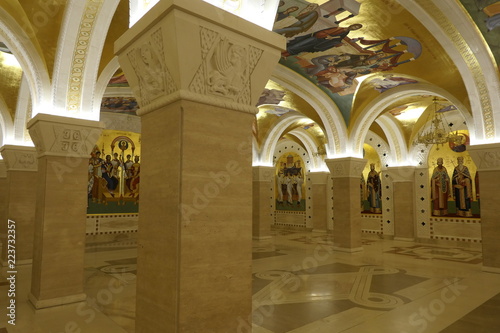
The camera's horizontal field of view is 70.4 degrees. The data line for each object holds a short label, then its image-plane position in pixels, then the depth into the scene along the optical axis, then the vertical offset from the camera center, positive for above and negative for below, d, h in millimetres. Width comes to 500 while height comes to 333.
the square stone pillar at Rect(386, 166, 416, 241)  12984 -395
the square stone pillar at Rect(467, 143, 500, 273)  7520 -164
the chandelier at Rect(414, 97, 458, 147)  9750 +1496
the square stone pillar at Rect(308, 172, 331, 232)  15883 -492
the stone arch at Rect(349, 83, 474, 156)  9234 +2392
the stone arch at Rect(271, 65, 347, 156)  8953 +2411
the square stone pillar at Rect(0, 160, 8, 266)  10211 -207
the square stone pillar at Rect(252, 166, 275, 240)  12609 -369
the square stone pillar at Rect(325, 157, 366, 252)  9883 -364
